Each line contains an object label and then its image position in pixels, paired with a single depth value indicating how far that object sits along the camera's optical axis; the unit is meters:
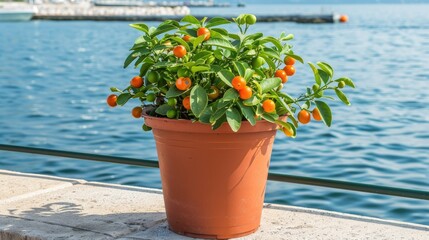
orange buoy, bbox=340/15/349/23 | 65.07
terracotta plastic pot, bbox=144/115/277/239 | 2.68
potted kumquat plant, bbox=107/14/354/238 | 2.64
